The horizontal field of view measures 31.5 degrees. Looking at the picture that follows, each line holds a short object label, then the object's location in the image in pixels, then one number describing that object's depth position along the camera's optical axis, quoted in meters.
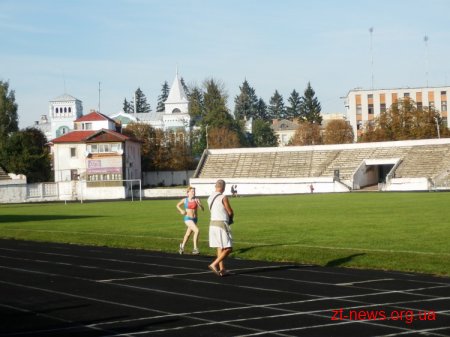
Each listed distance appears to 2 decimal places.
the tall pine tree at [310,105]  179.00
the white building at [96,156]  100.69
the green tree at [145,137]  118.06
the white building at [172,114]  165.25
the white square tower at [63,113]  161.38
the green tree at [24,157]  104.94
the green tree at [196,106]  154.62
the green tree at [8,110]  117.25
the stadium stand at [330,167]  89.94
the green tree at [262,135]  171.75
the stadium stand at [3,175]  95.89
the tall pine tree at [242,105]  196.12
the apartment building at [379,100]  155.50
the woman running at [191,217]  23.23
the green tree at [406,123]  116.69
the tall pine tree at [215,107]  143.00
